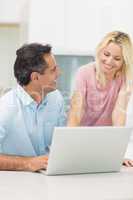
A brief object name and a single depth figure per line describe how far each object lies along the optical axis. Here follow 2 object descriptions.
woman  3.39
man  2.46
